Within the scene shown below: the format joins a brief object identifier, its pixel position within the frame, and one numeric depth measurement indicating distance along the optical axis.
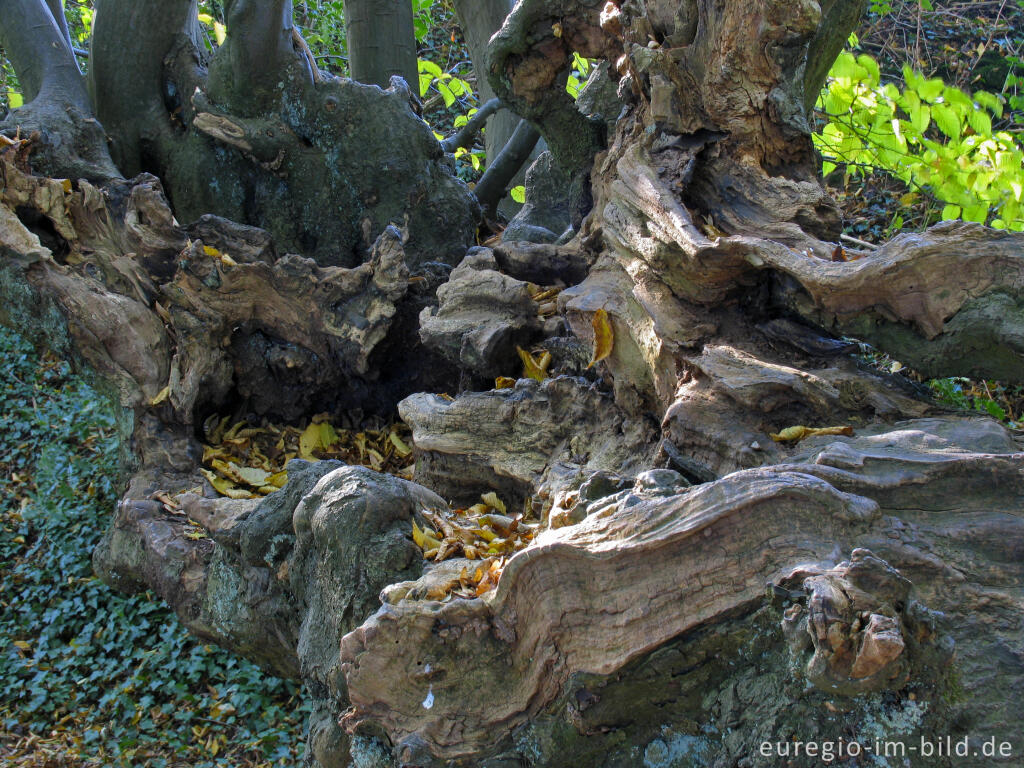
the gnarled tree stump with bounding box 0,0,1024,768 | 1.91
